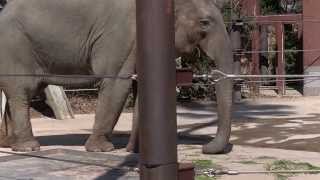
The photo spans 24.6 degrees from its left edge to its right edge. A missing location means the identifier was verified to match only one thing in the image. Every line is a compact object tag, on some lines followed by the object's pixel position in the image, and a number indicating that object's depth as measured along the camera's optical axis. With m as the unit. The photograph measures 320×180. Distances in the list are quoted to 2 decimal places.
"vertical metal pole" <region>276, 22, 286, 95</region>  18.66
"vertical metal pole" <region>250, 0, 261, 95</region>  18.48
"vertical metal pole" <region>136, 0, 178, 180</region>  3.33
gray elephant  8.04
